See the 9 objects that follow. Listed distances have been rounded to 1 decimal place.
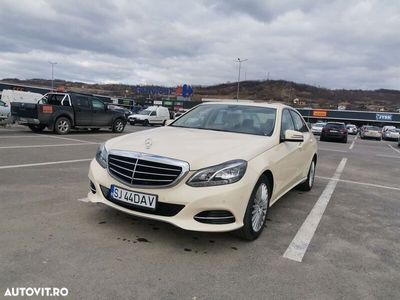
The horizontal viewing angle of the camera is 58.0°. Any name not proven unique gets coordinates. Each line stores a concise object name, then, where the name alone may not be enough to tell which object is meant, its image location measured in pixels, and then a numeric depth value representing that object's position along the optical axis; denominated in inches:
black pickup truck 603.8
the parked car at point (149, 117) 1258.6
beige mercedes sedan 141.5
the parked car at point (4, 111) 627.9
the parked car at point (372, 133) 1437.0
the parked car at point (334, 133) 1006.4
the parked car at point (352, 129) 1843.0
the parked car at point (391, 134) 1459.6
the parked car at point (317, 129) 1439.3
